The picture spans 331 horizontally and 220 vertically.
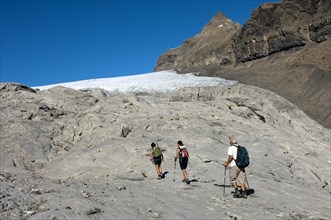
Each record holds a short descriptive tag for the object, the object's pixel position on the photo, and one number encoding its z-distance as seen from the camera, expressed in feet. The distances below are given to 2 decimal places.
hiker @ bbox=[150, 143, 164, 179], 53.69
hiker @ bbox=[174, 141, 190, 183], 50.57
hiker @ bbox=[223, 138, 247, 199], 42.91
